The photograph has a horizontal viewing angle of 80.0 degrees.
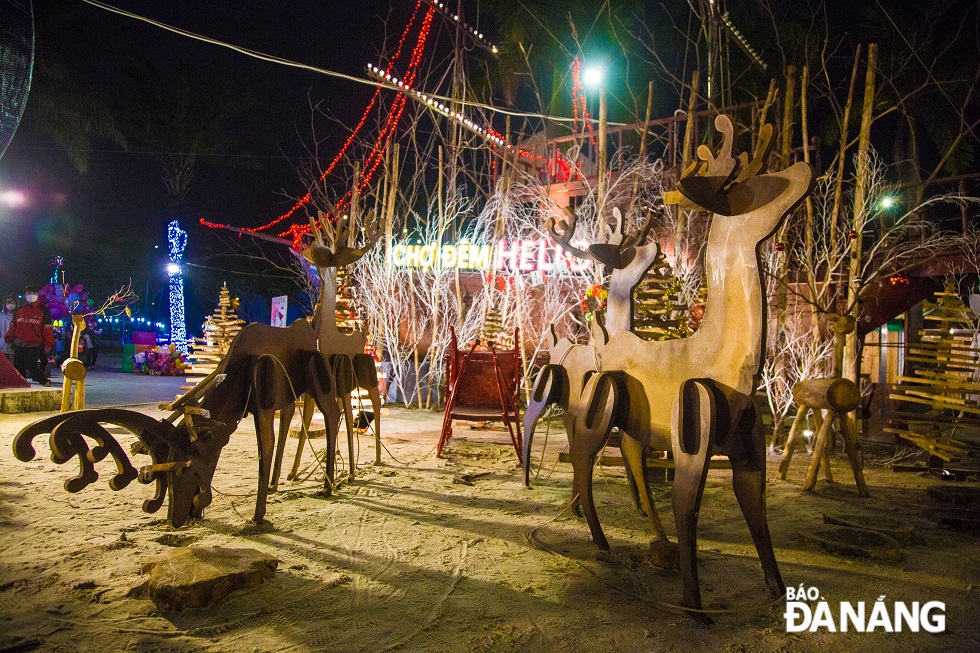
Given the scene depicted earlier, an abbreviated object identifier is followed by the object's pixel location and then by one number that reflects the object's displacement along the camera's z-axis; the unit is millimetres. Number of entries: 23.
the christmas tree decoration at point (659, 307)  6277
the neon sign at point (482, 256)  12695
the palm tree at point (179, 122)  25297
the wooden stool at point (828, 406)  5688
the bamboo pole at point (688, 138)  9477
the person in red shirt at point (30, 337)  12047
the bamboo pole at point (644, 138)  11122
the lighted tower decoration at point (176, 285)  22253
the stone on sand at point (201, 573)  2961
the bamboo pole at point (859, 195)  8141
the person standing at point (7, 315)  13906
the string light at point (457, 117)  12080
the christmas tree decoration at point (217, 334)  10109
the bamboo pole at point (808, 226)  8414
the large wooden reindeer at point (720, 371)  3037
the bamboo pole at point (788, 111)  8758
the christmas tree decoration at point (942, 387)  6117
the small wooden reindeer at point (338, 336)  5602
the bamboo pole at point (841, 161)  8359
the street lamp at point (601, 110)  10422
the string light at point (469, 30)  13212
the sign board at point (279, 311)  13492
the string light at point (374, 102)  13062
